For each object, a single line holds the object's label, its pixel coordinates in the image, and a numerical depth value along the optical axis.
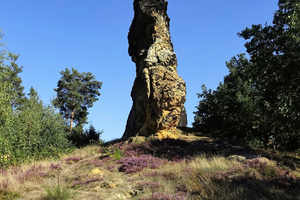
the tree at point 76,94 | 38.16
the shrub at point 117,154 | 14.31
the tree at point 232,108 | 23.08
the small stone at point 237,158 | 11.62
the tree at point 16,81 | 34.56
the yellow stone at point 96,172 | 11.50
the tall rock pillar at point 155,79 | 17.97
